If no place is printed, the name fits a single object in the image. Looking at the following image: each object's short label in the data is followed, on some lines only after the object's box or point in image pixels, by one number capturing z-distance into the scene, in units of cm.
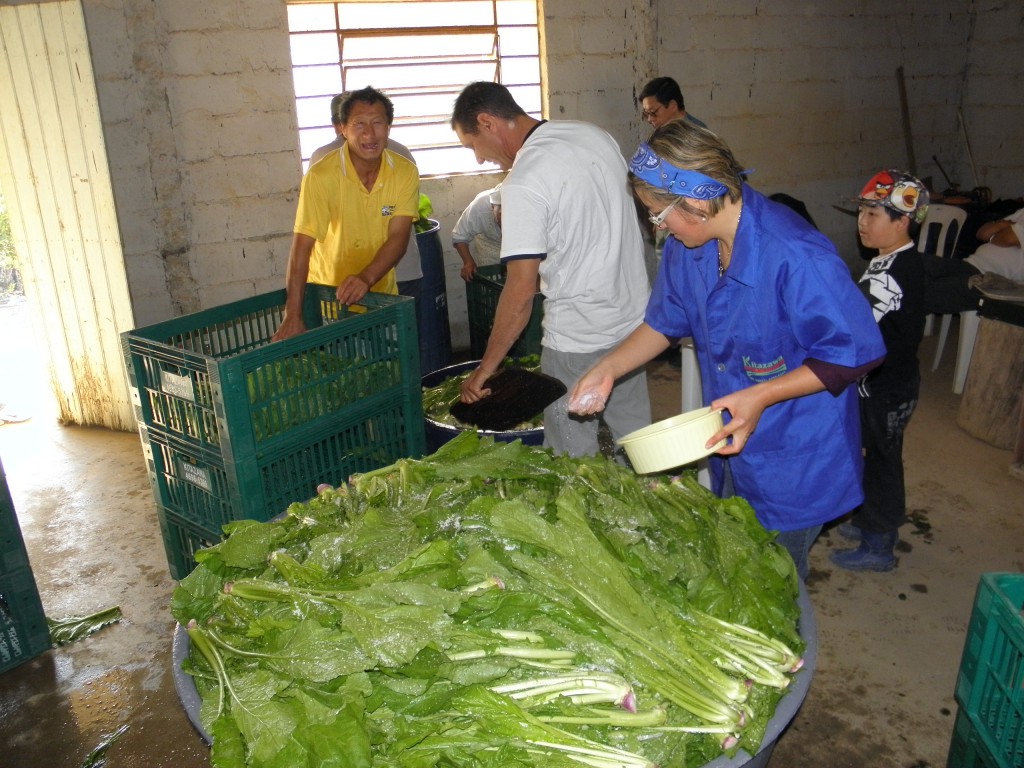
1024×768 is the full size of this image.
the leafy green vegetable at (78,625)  355
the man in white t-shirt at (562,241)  317
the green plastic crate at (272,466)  292
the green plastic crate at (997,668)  172
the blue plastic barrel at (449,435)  362
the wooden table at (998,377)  487
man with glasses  527
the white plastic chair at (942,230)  658
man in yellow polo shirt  401
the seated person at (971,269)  540
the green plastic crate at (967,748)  185
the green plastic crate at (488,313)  483
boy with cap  337
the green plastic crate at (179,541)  331
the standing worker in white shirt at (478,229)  536
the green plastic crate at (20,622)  331
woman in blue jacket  209
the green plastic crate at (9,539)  319
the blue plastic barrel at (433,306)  545
